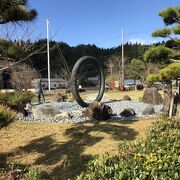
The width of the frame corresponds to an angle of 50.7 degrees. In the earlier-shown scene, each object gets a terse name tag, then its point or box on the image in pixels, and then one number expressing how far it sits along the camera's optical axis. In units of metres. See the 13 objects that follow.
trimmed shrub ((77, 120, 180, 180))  1.74
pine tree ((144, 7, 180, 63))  5.60
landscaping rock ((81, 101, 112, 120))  6.58
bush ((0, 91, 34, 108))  5.55
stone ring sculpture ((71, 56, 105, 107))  8.17
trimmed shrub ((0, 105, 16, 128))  3.18
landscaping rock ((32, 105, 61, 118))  6.92
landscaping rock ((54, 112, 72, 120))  6.67
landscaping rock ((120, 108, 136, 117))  7.04
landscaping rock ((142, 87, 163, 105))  9.47
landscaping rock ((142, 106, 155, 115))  7.20
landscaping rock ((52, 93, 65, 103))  11.21
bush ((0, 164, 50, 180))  2.99
